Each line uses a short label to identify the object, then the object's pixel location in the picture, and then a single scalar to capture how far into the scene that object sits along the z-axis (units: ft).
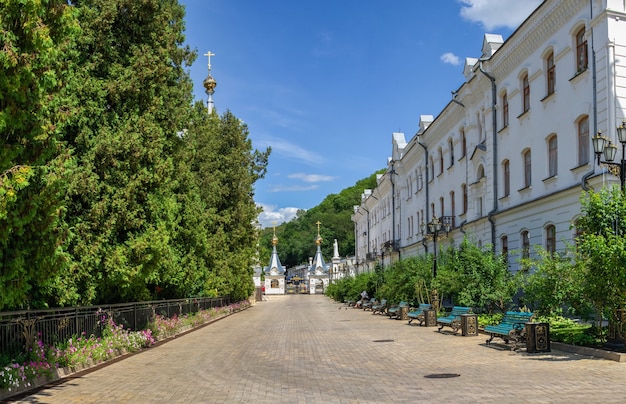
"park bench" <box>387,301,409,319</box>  98.43
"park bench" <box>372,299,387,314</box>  116.06
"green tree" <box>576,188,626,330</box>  40.63
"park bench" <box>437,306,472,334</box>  65.26
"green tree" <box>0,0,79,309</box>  27.22
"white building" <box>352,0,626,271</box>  63.36
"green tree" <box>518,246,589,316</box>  45.37
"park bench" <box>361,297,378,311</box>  130.92
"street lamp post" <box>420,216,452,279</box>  119.24
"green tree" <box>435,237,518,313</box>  66.59
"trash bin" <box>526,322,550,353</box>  46.47
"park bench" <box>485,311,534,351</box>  49.12
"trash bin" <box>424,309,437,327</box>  80.38
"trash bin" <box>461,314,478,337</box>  63.41
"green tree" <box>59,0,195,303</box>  47.60
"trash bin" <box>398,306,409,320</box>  95.09
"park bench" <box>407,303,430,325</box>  82.15
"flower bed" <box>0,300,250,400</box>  32.76
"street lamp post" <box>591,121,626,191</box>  45.32
